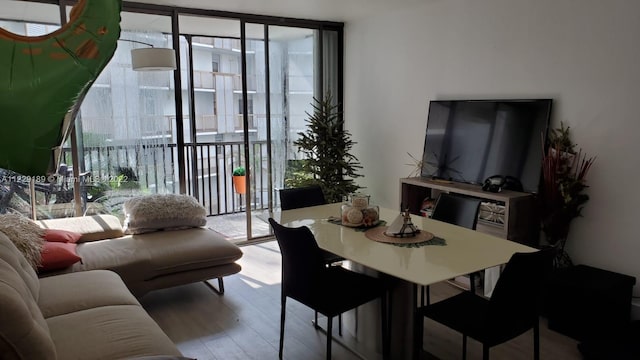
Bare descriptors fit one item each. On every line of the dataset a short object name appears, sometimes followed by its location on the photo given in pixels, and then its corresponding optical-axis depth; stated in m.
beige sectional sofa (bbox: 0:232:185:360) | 1.56
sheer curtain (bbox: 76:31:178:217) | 4.31
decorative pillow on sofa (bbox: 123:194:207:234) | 3.82
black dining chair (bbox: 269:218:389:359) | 2.43
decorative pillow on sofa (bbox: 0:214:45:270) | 2.94
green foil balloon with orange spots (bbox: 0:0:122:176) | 0.56
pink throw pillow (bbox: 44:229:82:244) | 3.36
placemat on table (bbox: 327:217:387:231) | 2.81
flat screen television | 3.59
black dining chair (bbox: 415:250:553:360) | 2.02
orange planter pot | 5.76
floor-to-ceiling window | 4.38
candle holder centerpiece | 2.82
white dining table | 2.07
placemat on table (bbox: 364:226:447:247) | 2.47
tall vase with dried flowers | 3.33
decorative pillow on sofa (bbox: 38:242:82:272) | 3.04
